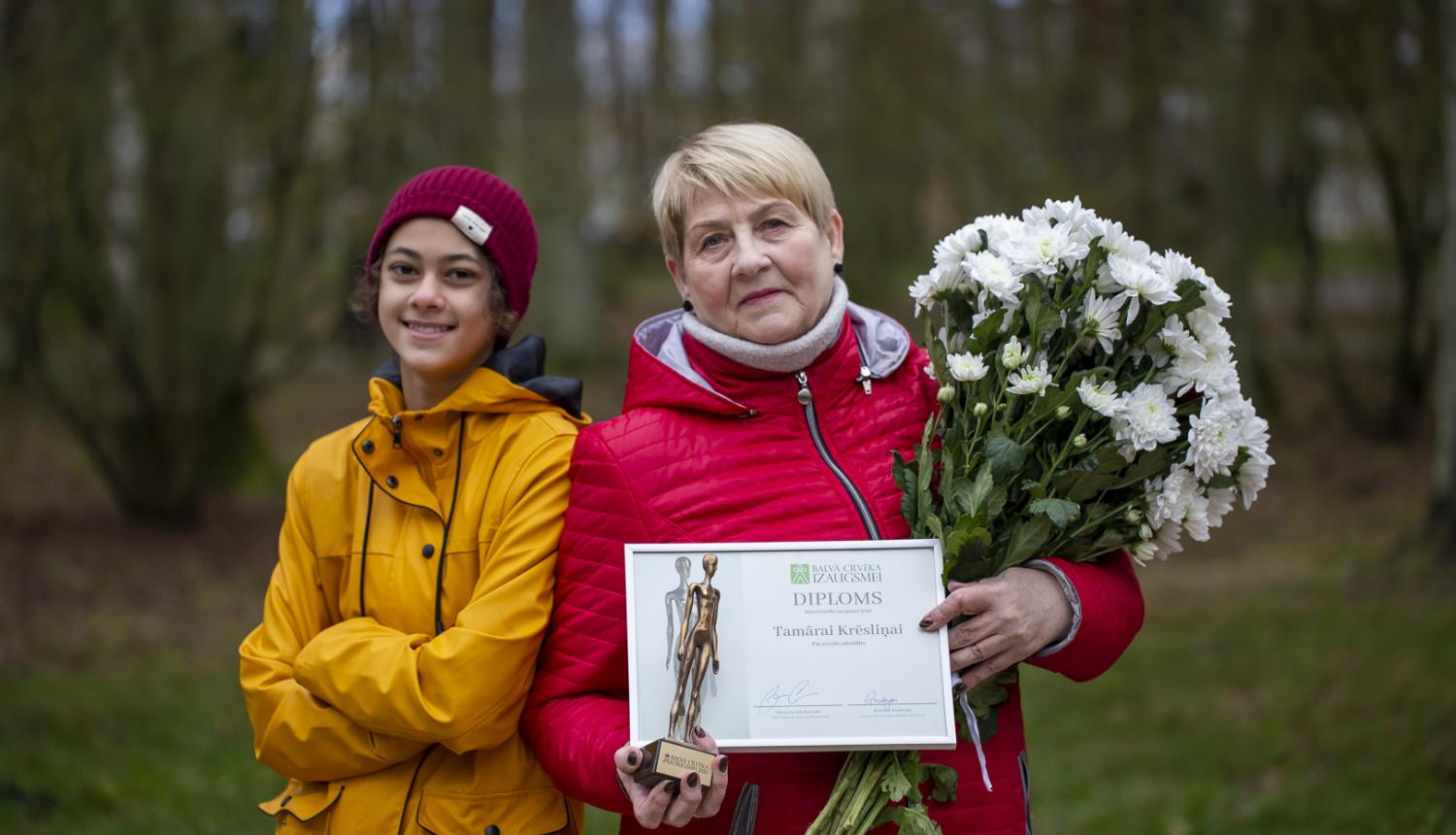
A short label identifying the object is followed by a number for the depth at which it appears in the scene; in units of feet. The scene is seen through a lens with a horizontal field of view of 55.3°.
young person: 8.34
